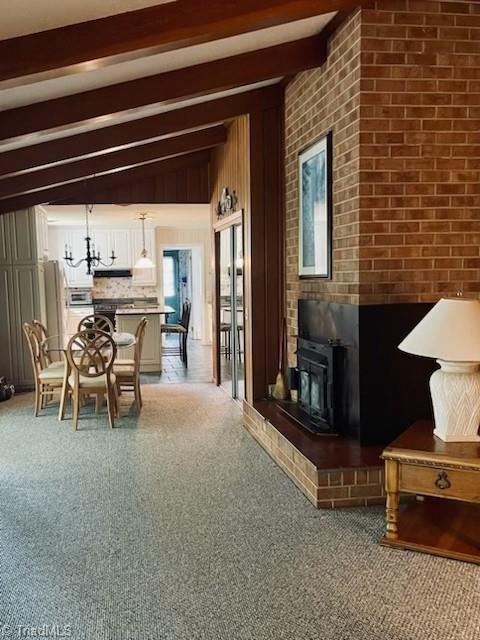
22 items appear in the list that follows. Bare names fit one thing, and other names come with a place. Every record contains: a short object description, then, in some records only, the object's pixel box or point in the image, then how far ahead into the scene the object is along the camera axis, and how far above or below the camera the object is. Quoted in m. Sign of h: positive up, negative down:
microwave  11.41 -0.43
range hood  11.24 +0.03
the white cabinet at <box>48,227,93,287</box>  11.36 +0.55
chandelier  10.41 +0.31
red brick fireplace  3.46 +0.54
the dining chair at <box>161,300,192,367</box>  9.07 -0.89
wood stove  3.82 -0.81
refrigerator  7.68 -0.29
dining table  5.49 -0.88
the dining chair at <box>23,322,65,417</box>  5.73 -0.98
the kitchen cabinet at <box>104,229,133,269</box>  11.29 +0.58
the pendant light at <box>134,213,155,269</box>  9.79 +0.19
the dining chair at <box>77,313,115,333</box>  6.00 -0.54
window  14.81 -0.09
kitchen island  8.37 -0.89
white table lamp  2.85 -0.50
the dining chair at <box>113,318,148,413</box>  5.84 -1.00
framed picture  3.98 +0.46
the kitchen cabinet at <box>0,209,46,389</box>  7.18 -0.18
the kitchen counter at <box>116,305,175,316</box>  8.34 -0.56
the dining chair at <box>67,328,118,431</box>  5.21 -0.91
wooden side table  2.72 -1.07
